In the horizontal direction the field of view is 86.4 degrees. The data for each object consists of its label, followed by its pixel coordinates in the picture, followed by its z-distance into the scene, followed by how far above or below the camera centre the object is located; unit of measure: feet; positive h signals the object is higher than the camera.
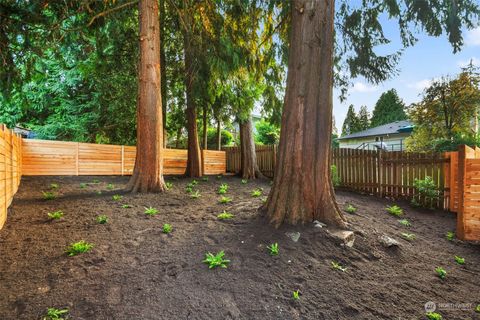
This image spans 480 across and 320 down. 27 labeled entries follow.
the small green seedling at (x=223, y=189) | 21.17 -2.93
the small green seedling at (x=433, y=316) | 7.47 -4.75
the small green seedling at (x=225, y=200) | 16.77 -2.97
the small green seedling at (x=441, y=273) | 10.05 -4.70
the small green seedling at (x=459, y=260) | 11.57 -4.80
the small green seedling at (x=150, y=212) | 13.72 -3.05
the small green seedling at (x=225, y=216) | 13.29 -3.18
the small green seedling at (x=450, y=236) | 14.61 -4.71
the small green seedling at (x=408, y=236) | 13.40 -4.32
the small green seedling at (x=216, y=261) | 8.84 -3.71
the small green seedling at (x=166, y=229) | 11.53 -3.35
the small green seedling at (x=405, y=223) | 16.08 -4.31
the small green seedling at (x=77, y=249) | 9.27 -3.44
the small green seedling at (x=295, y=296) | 7.67 -4.25
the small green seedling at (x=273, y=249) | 9.72 -3.63
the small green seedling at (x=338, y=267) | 9.30 -4.10
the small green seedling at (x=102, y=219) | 12.23 -3.10
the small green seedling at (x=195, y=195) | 18.29 -2.92
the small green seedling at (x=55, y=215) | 12.44 -2.95
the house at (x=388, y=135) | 72.08 +6.07
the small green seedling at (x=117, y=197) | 16.16 -2.71
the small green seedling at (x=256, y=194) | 19.41 -3.01
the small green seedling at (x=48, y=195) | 15.81 -2.53
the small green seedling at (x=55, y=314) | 6.32 -3.98
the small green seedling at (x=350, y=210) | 15.92 -3.43
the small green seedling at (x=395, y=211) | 18.13 -3.99
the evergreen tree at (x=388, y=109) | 115.14 +21.72
